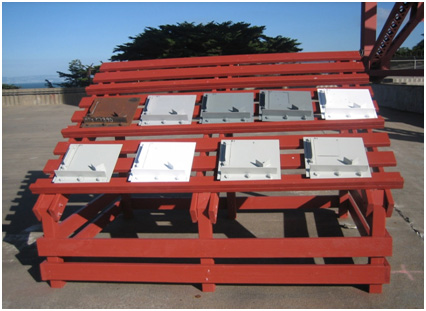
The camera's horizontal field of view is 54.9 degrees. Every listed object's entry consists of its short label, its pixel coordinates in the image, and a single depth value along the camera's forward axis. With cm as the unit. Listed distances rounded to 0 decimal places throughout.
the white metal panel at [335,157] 321
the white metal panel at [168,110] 387
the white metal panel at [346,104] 375
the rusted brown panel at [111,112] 396
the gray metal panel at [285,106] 377
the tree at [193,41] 2358
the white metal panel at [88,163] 342
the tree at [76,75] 3315
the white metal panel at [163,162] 335
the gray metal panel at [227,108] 382
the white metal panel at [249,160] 325
